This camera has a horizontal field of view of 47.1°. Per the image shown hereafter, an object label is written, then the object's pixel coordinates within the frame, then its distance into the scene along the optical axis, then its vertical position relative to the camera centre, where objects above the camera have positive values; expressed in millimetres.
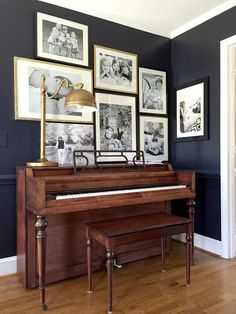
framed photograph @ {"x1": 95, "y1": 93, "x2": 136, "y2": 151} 2994 +364
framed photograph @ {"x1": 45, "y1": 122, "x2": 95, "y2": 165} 2684 +144
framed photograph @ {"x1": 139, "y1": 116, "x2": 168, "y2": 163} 3305 +204
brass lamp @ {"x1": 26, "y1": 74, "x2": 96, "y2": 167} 2316 +445
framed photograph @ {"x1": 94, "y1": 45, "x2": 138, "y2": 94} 2977 +961
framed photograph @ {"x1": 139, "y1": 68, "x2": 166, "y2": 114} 3304 +787
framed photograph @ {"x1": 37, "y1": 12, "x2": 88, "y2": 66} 2654 +1167
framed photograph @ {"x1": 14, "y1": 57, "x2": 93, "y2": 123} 2549 +661
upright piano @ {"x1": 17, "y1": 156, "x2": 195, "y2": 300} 2008 -382
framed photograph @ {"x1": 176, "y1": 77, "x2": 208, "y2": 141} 3072 +517
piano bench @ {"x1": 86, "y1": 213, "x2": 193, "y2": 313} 1881 -573
